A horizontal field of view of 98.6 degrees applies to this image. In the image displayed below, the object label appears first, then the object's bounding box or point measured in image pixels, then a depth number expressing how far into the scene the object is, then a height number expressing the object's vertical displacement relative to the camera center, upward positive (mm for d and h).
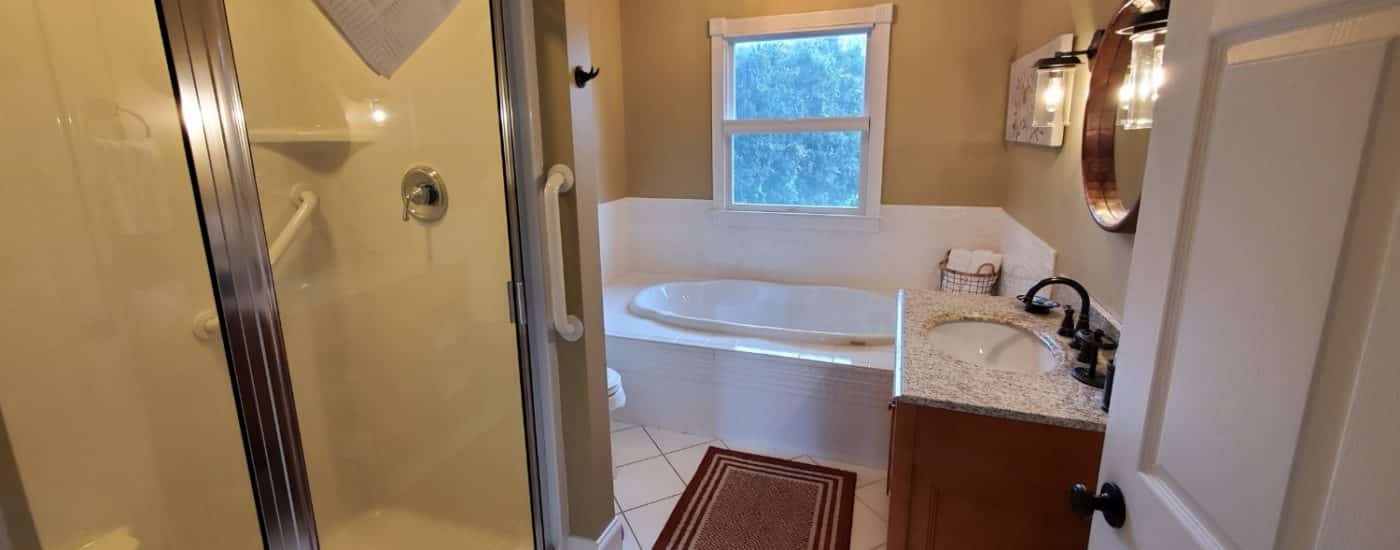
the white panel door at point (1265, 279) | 497 -121
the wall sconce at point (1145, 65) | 1309 +205
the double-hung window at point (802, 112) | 3115 +261
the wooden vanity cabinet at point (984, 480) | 1216 -672
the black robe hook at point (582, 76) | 1427 +204
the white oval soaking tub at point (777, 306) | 3135 -789
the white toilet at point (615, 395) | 2213 -846
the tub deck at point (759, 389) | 2357 -927
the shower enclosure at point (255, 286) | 1176 -289
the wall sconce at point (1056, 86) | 1905 +238
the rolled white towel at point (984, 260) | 2912 -481
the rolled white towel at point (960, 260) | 2982 -495
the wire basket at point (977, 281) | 2873 -574
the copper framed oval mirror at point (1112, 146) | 1548 +32
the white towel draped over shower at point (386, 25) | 1060 +253
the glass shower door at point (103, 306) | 1164 -295
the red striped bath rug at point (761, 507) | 2010 -1224
